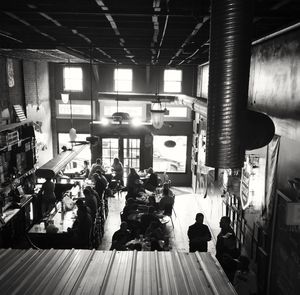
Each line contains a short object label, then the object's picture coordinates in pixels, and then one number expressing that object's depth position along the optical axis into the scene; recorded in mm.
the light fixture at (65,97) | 13377
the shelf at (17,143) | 10594
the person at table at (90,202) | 9625
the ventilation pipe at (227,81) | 3439
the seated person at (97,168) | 13414
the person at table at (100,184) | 11602
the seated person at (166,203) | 10750
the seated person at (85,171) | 14304
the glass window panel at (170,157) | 16828
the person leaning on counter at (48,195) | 10656
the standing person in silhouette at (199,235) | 7594
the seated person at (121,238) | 7209
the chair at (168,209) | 10738
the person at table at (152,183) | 12695
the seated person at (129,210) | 9491
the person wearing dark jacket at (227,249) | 6469
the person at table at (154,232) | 8156
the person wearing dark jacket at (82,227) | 8461
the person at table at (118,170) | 14380
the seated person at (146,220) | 8812
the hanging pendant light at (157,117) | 10173
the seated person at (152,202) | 10266
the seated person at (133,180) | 12426
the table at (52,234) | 8352
